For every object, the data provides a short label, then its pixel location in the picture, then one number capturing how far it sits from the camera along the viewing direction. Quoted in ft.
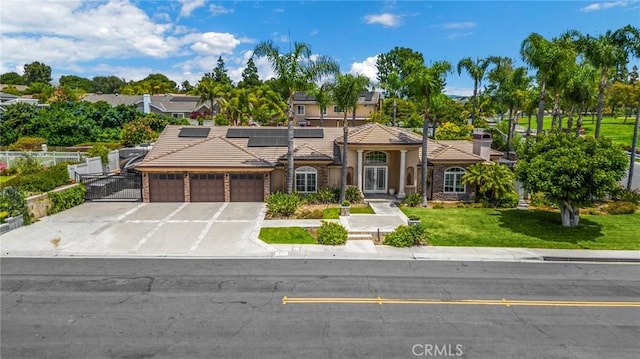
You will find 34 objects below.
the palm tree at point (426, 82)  82.38
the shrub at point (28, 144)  139.05
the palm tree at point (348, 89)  82.94
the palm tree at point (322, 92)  85.87
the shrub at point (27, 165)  92.17
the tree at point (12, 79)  426.92
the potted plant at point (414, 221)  69.21
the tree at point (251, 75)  378.65
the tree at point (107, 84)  447.42
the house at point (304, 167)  92.73
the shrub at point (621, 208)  83.25
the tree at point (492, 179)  87.81
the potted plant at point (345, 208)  81.15
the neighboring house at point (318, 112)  209.36
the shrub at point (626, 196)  89.84
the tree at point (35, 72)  447.01
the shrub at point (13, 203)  70.90
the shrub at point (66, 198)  81.38
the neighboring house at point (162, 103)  239.05
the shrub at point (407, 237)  65.16
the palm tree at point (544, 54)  88.74
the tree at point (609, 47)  89.51
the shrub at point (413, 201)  90.38
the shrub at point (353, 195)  92.79
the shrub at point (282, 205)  79.82
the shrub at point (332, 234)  65.26
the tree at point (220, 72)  440.94
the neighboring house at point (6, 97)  251.27
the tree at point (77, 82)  408.67
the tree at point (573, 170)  65.67
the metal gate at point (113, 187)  93.50
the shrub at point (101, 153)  112.78
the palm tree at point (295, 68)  83.05
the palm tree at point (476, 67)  174.60
